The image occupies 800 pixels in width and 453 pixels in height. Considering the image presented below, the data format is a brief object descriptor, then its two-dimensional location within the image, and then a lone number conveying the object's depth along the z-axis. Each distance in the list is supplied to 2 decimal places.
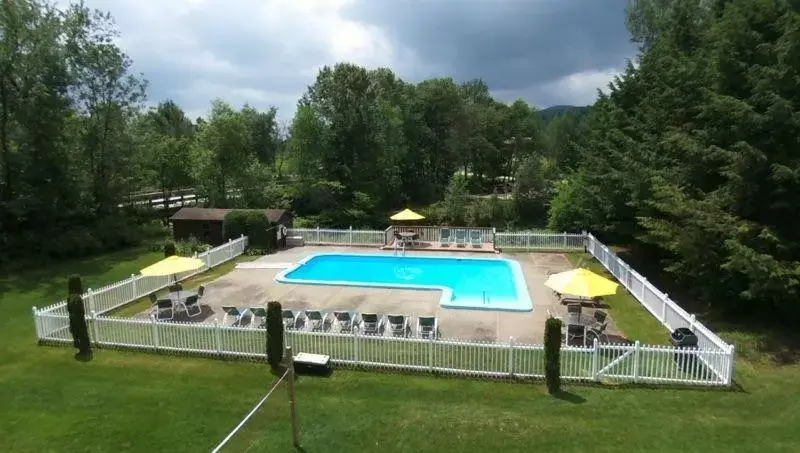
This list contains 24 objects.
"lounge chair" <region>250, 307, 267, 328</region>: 13.36
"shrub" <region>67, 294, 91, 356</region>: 11.56
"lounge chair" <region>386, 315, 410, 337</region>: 12.67
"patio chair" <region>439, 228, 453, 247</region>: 25.66
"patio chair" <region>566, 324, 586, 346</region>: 11.95
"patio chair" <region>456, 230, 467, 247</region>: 25.39
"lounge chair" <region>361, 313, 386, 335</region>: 12.82
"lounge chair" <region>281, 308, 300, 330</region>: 12.88
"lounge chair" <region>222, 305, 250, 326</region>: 13.45
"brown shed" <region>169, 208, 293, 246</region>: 24.39
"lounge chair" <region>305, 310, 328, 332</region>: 12.97
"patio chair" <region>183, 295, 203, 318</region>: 14.49
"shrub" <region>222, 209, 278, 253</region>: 23.59
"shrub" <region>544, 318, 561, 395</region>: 9.49
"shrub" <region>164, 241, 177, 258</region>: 17.05
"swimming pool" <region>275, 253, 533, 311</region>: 16.42
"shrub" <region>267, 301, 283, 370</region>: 10.74
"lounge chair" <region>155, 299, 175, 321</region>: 13.95
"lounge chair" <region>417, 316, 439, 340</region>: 12.36
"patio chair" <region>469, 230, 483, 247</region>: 25.23
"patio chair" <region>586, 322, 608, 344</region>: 12.04
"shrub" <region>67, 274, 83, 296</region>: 12.76
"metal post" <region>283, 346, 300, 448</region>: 7.34
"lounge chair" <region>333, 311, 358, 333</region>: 12.93
